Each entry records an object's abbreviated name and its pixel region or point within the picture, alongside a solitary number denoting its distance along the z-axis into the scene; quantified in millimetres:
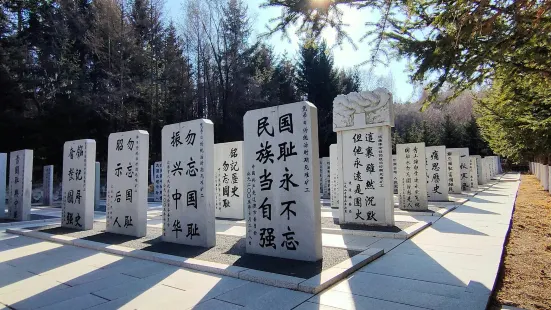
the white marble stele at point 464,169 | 16656
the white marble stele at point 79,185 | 7625
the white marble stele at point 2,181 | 9883
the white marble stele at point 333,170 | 9719
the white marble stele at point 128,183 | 6680
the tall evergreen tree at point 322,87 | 27891
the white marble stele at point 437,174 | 12148
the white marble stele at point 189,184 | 5703
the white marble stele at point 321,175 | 16608
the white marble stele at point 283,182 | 4648
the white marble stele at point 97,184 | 14258
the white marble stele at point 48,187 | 15141
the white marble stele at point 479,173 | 21492
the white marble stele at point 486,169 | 22647
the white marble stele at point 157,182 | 15914
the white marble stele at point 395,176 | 15313
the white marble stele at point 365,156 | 7446
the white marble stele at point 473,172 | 17781
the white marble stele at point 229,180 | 9320
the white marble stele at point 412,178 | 10023
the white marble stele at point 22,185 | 9672
